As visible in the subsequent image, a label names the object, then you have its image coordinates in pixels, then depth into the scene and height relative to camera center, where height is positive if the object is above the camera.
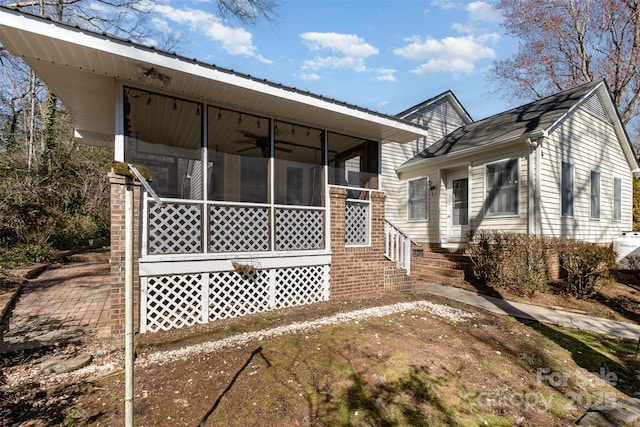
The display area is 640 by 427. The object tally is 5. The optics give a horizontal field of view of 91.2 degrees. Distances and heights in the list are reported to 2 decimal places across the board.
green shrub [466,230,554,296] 6.57 -1.04
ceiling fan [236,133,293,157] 6.22 +1.47
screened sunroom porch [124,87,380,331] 4.61 +0.11
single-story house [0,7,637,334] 4.24 +0.87
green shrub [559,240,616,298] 6.37 -1.09
